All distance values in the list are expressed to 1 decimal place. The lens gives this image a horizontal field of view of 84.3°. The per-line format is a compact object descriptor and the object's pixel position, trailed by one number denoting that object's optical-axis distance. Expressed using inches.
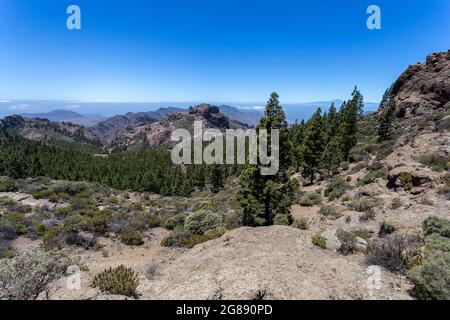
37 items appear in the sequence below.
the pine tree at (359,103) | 2463.8
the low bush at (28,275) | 264.8
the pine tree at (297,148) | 1500.5
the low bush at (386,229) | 483.2
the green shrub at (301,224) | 581.8
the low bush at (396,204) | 603.7
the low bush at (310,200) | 920.3
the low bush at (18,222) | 629.9
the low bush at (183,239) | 579.7
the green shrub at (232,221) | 706.2
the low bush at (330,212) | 646.3
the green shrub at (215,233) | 584.4
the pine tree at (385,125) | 1715.1
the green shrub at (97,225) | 661.3
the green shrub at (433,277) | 243.0
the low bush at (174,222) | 773.3
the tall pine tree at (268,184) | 622.5
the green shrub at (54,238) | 551.1
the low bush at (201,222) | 682.2
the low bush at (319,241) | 428.8
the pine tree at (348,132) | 1540.4
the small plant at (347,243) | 409.7
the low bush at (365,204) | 639.3
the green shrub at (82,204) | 904.5
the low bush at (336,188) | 911.0
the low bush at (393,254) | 331.2
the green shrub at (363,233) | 473.0
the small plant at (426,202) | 559.6
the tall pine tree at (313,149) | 1317.7
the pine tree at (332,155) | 1398.9
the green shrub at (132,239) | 623.8
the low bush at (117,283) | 284.7
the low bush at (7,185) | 1227.9
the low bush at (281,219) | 661.9
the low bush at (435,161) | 710.3
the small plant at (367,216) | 573.6
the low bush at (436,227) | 392.8
